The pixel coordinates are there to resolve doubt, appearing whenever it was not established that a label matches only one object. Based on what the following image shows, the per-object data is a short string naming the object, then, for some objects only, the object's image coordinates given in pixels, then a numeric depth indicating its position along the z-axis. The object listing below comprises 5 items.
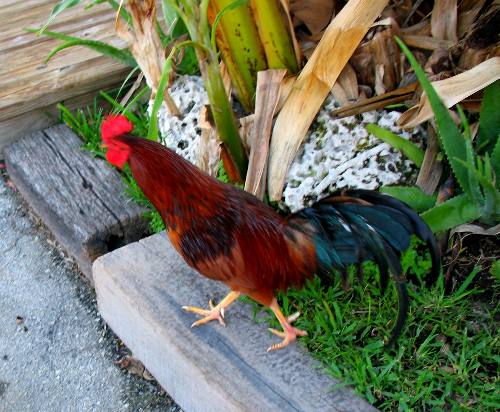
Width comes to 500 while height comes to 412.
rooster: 1.95
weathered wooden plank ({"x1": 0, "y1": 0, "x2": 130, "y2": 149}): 3.29
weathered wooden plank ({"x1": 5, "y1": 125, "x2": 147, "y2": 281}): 2.77
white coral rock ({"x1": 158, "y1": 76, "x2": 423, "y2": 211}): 2.42
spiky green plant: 2.04
